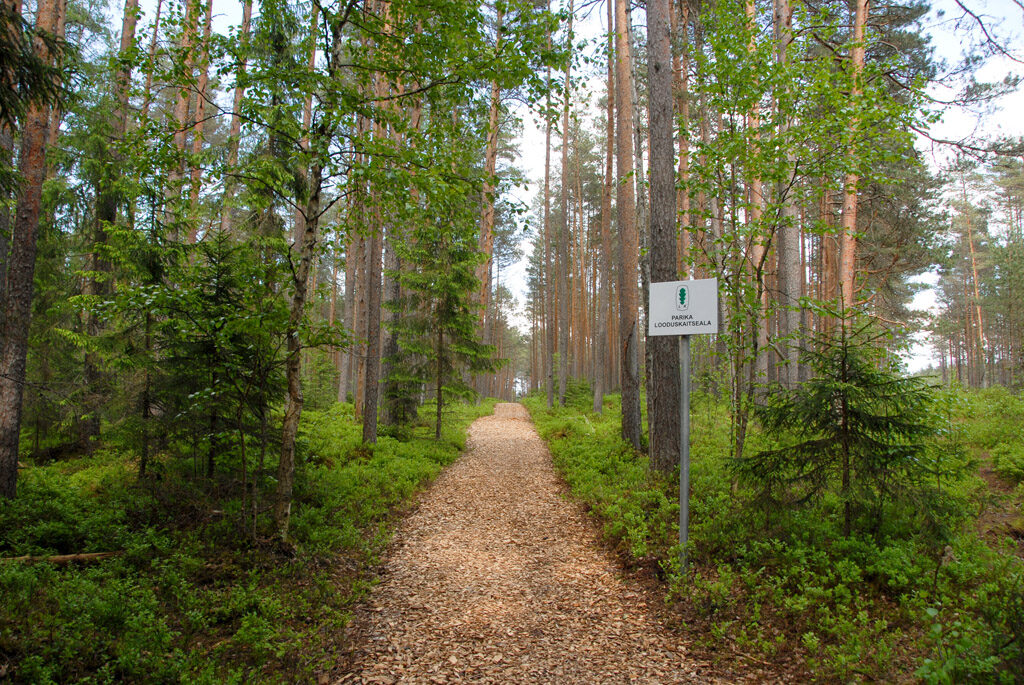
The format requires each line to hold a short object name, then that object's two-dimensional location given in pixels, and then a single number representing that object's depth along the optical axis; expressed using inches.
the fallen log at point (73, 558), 167.3
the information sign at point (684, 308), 170.2
